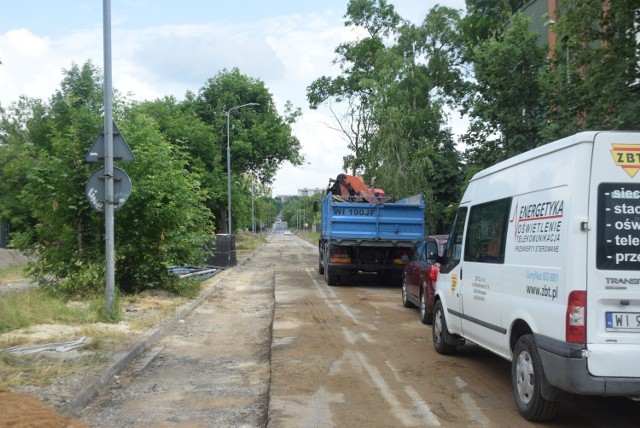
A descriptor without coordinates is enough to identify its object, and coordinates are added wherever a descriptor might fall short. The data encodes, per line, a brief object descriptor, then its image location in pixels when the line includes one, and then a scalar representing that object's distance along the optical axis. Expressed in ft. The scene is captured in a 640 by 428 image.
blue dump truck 53.11
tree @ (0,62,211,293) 37.93
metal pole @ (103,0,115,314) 31.35
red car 33.17
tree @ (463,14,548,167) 44.32
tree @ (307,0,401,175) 117.70
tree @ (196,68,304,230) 116.16
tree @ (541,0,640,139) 28.85
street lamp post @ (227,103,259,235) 98.81
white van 14.03
